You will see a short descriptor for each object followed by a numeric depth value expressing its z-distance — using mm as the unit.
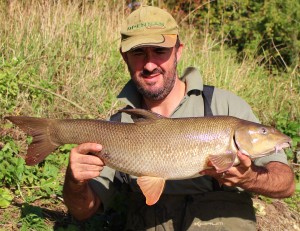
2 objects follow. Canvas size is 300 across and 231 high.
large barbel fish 2924
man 3434
